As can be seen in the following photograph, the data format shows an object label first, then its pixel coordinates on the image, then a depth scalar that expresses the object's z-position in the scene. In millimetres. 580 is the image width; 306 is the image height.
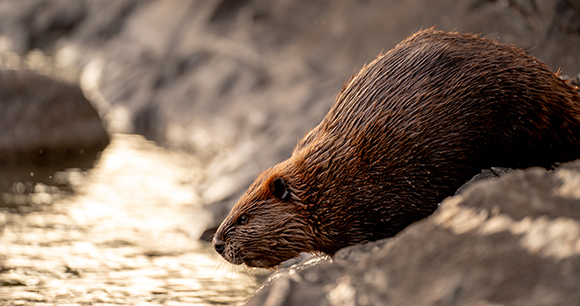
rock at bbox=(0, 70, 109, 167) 12578
